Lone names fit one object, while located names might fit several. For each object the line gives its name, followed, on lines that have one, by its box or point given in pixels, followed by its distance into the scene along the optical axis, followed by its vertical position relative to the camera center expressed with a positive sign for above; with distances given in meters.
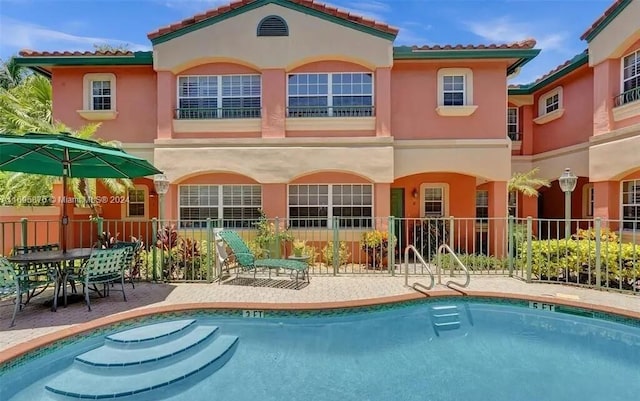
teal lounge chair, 10.97 -1.89
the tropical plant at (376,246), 13.74 -1.76
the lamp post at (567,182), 12.18 +0.58
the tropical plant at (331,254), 13.74 -2.09
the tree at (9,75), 25.95 +9.12
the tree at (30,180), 12.78 +0.77
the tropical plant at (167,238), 11.18 -1.16
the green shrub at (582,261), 10.02 -1.77
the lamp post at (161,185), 12.52 +0.54
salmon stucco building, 14.77 +3.88
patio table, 7.80 -1.27
